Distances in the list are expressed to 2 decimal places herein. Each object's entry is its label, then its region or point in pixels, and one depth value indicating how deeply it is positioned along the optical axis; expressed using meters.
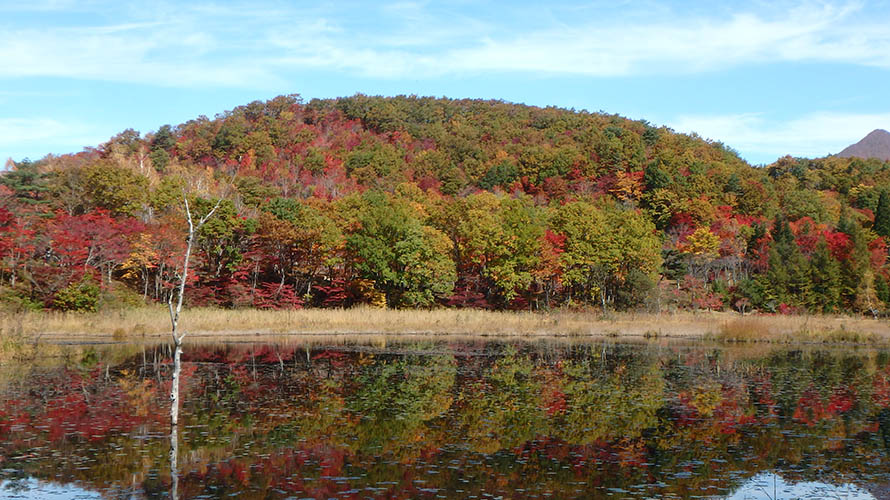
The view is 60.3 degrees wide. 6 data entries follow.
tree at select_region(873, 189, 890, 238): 90.56
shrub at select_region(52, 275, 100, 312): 51.00
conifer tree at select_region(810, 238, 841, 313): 74.25
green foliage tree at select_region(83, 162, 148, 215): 67.06
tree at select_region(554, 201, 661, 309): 68.44
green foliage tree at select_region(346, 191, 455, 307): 63.38
